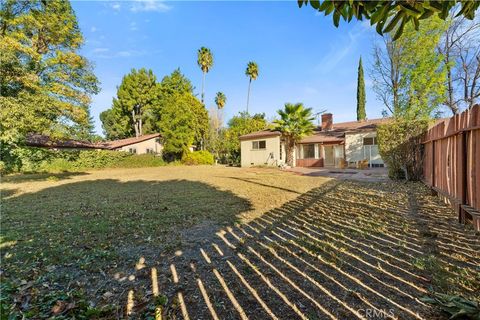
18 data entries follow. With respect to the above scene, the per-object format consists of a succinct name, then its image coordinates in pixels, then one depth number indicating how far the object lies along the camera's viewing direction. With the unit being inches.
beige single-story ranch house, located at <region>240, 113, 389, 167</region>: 806.5
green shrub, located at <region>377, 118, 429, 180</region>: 409.1
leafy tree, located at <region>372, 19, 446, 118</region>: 663.1
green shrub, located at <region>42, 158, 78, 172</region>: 805.2
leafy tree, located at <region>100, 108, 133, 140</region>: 1561.3
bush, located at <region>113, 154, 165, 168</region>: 1068.5
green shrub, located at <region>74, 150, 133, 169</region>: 940.6
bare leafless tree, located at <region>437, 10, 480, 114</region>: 784.3
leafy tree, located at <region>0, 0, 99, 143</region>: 406.0
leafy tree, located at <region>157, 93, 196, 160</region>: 1124.5
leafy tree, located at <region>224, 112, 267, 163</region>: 1125.4
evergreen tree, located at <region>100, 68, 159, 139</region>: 1457.9
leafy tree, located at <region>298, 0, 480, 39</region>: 62.9
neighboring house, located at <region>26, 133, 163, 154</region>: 1002.1
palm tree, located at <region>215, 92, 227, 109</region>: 1697.8
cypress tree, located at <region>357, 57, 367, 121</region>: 1098.2
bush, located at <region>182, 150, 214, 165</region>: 1130.7
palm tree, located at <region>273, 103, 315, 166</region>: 810.2
